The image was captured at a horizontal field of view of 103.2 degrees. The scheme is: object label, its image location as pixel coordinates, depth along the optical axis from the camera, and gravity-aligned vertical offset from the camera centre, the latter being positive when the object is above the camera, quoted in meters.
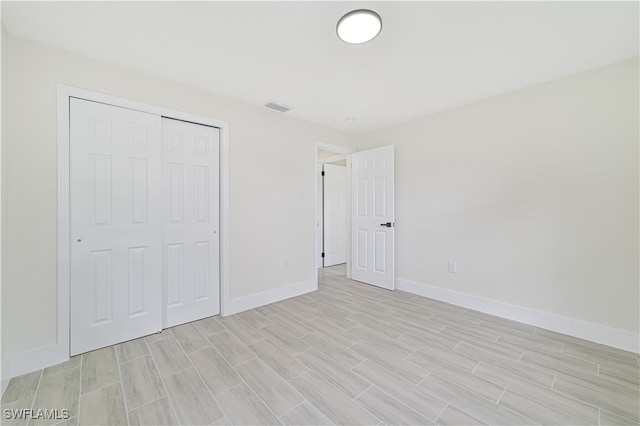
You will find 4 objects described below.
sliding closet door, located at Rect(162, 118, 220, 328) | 2.58 -0.11
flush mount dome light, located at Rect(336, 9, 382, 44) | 1.63 +1.25
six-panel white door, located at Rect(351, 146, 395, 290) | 3.80 -0.09
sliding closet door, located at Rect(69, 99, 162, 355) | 2.10 -0.12
